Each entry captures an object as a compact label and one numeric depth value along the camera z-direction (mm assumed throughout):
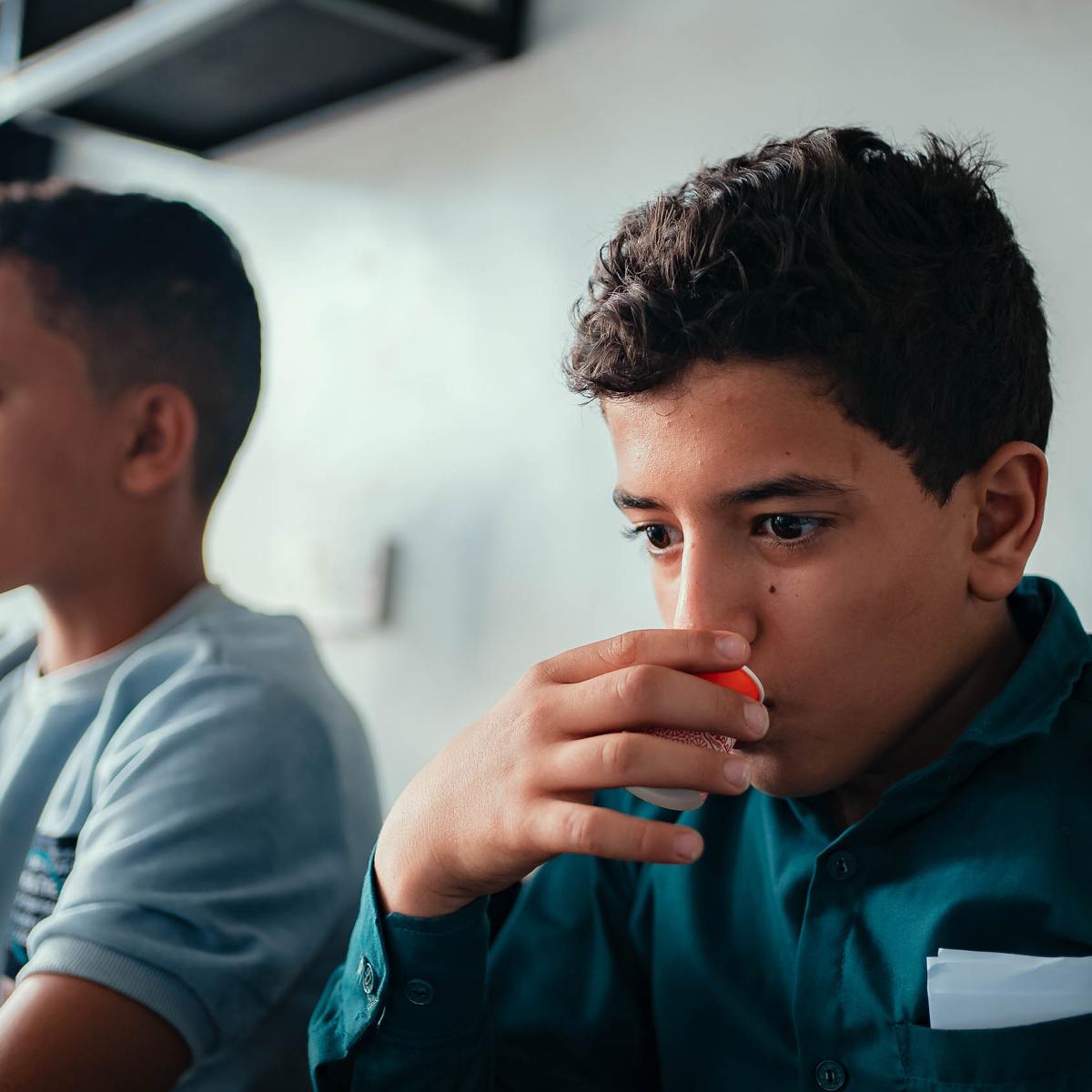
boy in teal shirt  636
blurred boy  795
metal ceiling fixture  1209
